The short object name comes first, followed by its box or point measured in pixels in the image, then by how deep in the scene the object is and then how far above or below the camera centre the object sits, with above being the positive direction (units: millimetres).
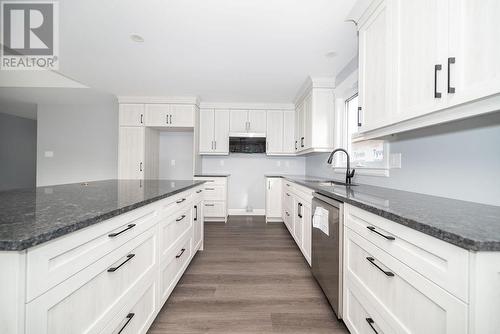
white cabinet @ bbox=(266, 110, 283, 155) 4367 +865
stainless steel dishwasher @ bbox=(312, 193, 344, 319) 1399 -604
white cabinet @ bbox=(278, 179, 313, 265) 2174 -595
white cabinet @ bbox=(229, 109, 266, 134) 4332 +985
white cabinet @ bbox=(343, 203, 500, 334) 585 -415
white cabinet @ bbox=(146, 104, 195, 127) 4000 +1004
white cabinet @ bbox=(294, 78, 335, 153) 3092 +837
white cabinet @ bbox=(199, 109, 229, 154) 4328 +758
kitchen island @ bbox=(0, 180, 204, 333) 543 -338
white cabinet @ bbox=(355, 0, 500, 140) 832 +553
